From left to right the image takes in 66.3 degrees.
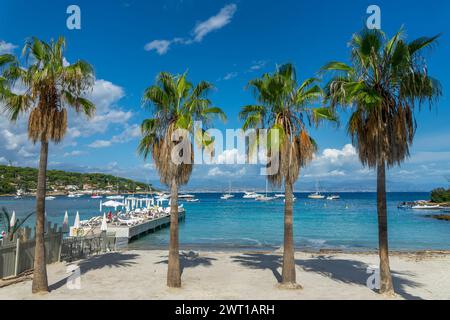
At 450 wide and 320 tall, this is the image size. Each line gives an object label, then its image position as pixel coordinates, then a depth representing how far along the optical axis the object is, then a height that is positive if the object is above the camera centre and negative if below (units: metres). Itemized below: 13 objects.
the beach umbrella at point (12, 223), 15.41 -1.79
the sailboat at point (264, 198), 160.27 -4.21
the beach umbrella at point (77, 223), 27.67 -3.00
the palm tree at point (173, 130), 11.62 +1.97
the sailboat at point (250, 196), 190.30 -4.22
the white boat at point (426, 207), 93.91 -4.05
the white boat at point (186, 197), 170.18 -4.60
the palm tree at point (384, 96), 10.03 +2.83
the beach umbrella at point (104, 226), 24.82 -2.92
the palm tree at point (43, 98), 10.46 +2.72
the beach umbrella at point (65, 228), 17.08 -2.11
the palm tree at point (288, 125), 11.45 +2.23
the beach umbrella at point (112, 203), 48.19 -2.45
